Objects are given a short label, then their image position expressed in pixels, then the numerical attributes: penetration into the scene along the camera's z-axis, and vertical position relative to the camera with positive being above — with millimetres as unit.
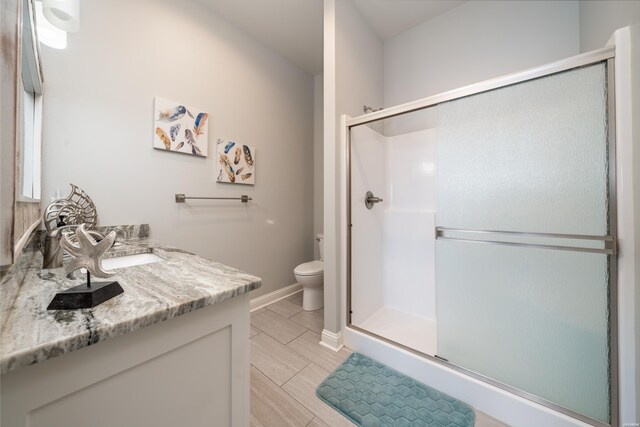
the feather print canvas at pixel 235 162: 1960 +467
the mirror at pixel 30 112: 795 +450
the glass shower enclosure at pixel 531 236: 967 -105
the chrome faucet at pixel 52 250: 809 -132
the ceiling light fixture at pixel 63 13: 930 +845
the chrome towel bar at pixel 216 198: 1716 +135
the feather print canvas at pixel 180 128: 1603 +639
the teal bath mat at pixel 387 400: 1095 -978
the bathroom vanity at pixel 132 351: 393 -290
